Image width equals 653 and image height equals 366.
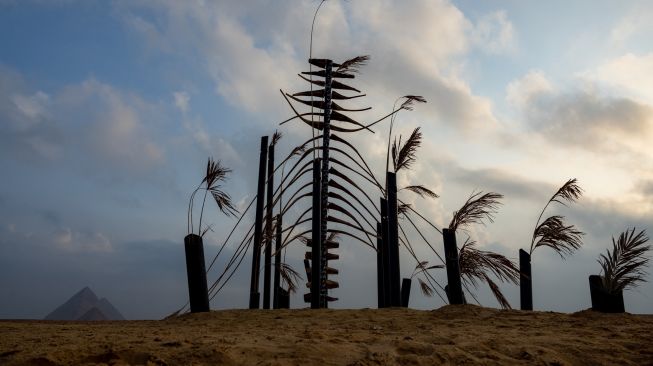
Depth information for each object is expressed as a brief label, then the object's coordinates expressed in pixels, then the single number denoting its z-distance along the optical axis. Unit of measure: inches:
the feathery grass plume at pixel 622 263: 270.2
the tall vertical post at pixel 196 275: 315.6
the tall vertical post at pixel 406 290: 395.2
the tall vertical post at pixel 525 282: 335.9
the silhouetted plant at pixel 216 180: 354.6
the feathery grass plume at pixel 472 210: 369.4
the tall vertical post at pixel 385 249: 342.0
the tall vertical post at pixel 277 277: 382.9
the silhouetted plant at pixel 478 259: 335.9
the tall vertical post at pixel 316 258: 310.8
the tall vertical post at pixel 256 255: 362.6
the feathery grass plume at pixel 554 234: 363.6
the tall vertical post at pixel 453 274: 305.9
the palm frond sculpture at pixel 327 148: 331.0
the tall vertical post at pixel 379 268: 364.5
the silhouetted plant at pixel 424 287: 400.1
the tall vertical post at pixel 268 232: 354.6
